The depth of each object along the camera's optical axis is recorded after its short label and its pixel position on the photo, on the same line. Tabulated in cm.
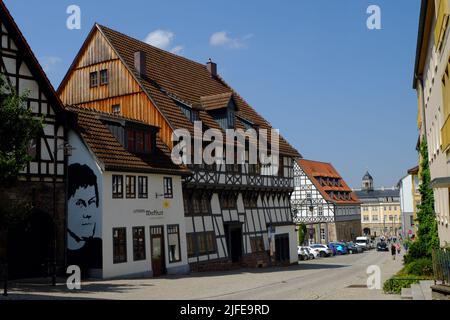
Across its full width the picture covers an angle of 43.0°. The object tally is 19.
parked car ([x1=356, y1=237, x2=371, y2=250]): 8016
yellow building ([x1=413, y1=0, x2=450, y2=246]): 1806
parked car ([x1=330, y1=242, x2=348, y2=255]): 6868
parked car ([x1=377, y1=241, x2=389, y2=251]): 7875
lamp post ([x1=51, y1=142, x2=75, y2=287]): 2520
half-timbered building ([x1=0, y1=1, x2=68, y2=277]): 2452
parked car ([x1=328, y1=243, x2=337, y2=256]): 6641
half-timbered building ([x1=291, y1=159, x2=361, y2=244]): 7925
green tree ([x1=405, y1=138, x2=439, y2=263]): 2830
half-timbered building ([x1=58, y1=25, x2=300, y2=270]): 3356
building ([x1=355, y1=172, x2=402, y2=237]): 13638
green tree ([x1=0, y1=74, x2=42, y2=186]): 1948
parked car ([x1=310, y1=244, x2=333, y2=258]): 6277
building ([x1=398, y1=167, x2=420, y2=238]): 7150
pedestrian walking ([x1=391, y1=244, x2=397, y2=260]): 5394
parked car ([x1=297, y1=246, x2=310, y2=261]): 5631
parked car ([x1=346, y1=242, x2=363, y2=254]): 7169
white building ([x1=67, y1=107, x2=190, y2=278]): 2602
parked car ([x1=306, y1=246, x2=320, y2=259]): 5893
